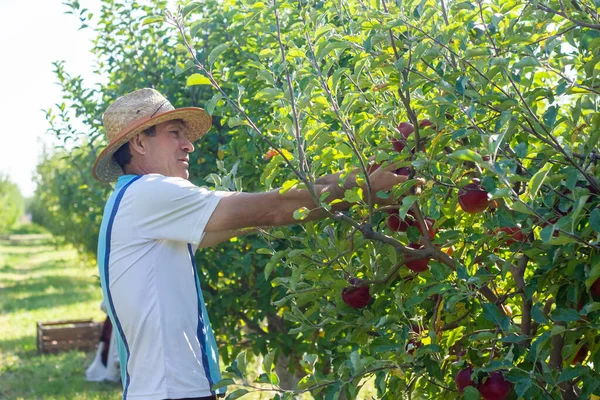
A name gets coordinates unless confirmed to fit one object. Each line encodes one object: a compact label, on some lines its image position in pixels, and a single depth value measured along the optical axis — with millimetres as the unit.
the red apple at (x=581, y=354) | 2387
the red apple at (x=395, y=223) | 2467
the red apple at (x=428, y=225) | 2512
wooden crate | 10500
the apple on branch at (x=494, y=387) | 2213
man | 2520
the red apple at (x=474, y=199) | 2254
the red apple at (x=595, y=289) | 2111
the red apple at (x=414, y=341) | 2441
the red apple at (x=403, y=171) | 2454
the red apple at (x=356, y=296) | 2559
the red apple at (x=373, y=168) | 2496
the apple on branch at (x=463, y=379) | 2280
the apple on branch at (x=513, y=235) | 2310
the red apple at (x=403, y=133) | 2445
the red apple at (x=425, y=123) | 2458
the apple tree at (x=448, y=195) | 2098
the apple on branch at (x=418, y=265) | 2488
